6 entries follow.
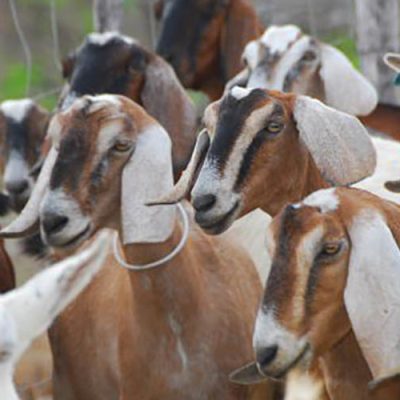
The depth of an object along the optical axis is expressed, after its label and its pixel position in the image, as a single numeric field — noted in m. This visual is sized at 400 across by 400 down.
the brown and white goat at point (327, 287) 11.09
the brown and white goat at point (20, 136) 17.63
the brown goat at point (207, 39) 18.89
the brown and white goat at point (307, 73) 16.47
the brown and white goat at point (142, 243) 13.25
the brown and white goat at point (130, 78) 16.28
